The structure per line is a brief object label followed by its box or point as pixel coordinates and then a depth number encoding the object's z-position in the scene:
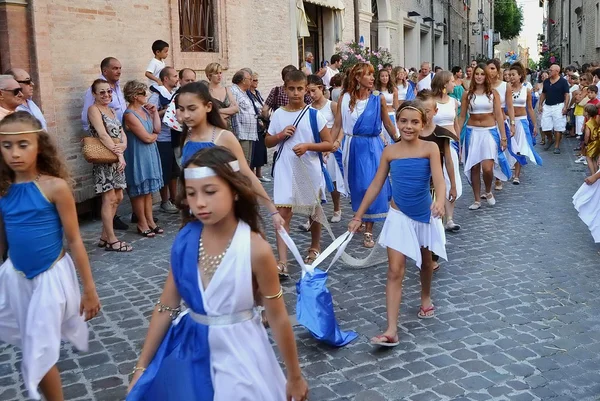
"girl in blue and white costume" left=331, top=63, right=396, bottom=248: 7.96
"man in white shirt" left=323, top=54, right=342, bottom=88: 15.74
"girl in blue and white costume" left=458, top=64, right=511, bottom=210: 10.09
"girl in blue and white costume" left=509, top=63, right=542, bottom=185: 11.89
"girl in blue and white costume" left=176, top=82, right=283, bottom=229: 4.99
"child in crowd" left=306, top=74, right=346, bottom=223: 8.86
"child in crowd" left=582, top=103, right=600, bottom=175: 7.82
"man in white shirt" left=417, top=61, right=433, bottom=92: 16.78
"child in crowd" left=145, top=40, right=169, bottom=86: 10.55
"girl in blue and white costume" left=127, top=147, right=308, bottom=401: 2.83
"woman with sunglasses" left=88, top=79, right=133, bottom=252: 8.20
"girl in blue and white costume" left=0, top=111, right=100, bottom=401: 3.75
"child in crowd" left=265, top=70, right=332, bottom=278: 6.68
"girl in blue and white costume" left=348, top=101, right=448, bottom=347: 5.15
